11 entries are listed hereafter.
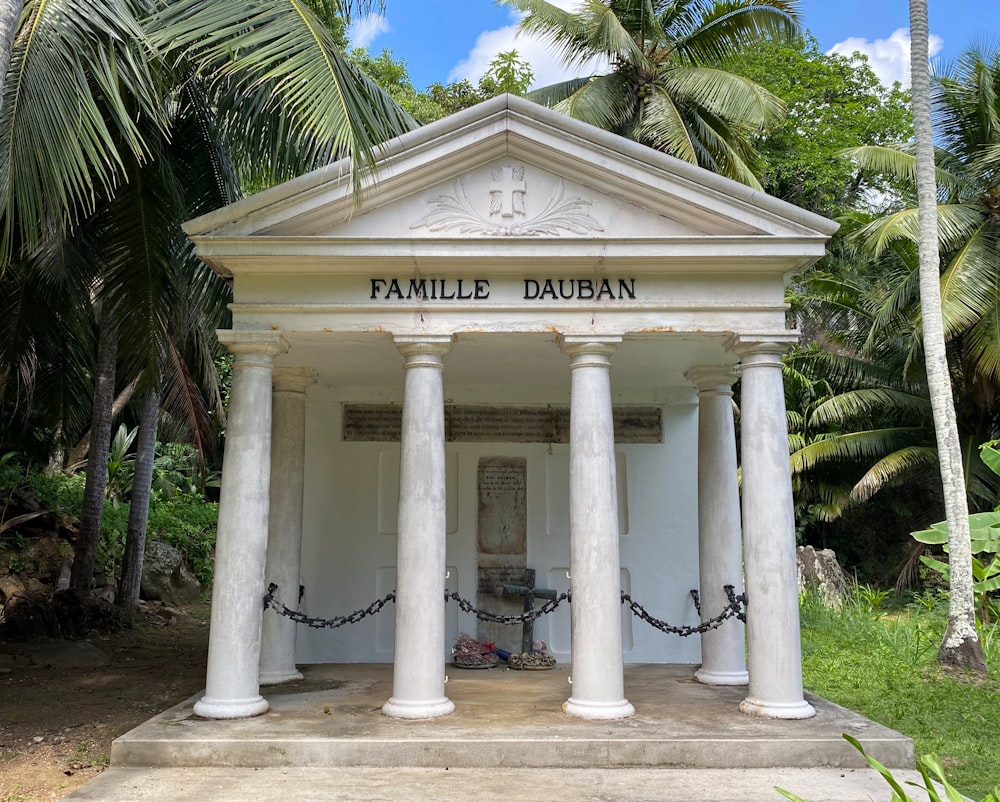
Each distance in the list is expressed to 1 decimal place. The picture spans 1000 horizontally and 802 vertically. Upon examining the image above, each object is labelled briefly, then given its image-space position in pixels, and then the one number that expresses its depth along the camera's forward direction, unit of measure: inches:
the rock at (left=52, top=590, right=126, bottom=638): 568.7
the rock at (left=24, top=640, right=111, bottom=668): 495.5
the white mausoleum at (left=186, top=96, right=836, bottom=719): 328.2
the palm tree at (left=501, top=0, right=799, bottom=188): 743.7
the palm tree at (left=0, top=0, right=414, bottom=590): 290.4
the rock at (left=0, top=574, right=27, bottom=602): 596.3
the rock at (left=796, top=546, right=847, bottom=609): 748.6
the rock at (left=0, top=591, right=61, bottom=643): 534.9
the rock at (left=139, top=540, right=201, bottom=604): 766.5
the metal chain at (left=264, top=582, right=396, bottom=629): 359.6
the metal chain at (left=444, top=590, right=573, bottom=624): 347.9
